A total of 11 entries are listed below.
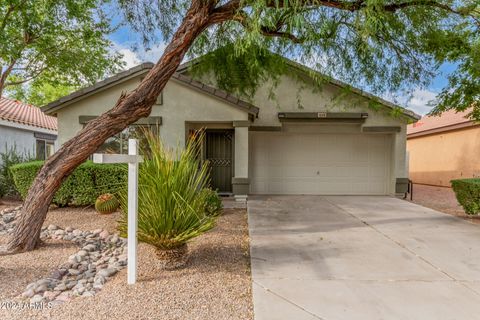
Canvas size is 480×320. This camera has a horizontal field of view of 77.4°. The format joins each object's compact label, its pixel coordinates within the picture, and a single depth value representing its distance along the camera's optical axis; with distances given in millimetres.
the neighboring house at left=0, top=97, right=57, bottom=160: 13102
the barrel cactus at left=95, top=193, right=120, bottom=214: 7887
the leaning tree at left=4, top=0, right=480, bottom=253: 5262
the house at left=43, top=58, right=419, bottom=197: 9602
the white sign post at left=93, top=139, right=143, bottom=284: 3918
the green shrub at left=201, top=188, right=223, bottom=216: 7516
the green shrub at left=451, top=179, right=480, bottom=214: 7602
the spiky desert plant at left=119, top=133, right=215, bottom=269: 4211
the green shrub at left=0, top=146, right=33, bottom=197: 10288
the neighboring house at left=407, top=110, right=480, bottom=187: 15422
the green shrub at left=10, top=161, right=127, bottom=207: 8422
